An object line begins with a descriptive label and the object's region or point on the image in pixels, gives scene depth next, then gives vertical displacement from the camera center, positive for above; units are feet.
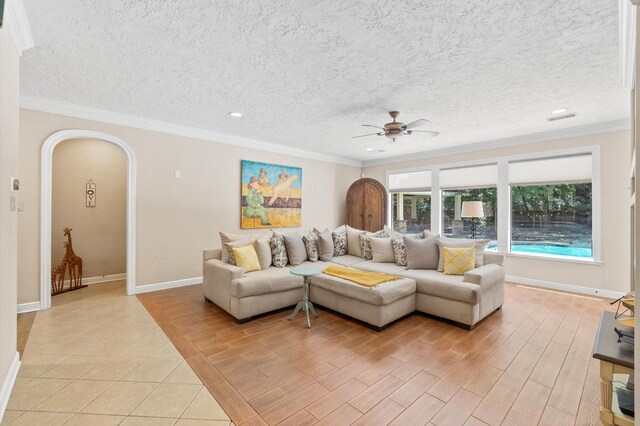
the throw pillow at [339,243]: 15.60 -1.66
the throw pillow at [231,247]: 11.90 -1.47
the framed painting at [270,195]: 17.70 +1.15
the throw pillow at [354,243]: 15.65 -1.66
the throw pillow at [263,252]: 12.55 -1.75
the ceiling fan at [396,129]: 11.53 +3.49
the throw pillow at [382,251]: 14.16 -1.89
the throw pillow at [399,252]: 13.47 -1.87
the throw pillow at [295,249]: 13.48 -1.73
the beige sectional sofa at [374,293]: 9.90 -3.01
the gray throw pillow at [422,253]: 12.64 -1.78
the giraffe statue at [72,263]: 14.43 -2.64
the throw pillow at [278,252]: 13.01 -1.82
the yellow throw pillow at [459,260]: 11.57 -1.91
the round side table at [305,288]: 10.55 -2.89
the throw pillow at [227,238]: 12.19 -1.16
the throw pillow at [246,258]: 11.66 -1.91
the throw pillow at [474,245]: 12.12 -1.40
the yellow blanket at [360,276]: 10.52 -2.50
